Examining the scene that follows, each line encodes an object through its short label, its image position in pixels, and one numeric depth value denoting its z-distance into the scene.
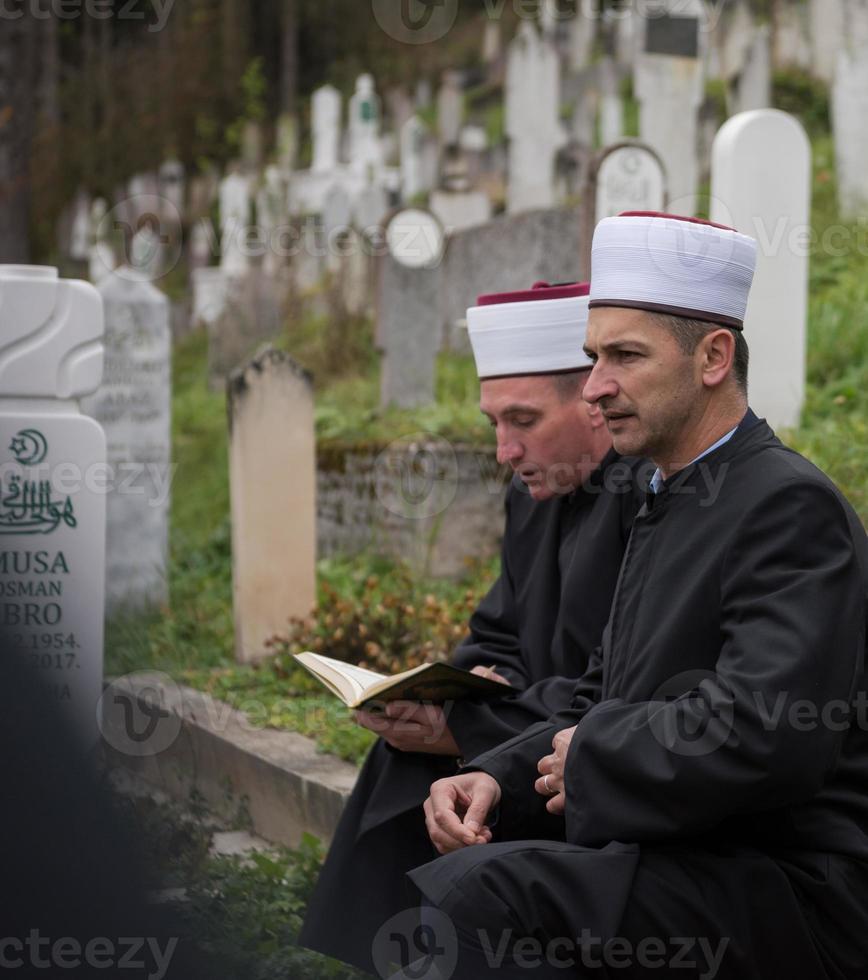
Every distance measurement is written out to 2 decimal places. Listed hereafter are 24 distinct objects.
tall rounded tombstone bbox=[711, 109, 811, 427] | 7.26
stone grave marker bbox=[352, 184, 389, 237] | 17.83
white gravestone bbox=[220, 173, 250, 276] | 20.48
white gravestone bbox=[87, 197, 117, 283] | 22.03
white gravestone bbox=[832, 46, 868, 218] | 10.83
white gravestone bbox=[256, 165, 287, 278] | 19.48
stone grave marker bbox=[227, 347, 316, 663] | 7.09
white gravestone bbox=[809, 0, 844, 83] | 15.80
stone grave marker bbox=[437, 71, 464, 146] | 21.28
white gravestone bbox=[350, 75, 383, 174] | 23.12
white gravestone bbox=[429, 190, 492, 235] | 16.09
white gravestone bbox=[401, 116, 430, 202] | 21.69
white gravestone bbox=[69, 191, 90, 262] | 27.55
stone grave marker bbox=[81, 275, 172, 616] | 8.88
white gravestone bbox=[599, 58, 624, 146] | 17.22
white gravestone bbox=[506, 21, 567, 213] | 15.77
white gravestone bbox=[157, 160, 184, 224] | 26.59
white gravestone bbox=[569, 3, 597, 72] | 23.09
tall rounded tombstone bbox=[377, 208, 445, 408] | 10.48
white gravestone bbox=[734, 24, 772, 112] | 13.70
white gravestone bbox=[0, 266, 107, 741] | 5.59
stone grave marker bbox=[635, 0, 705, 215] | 12.61
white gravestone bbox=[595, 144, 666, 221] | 9.37
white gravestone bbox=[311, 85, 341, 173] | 22.91
